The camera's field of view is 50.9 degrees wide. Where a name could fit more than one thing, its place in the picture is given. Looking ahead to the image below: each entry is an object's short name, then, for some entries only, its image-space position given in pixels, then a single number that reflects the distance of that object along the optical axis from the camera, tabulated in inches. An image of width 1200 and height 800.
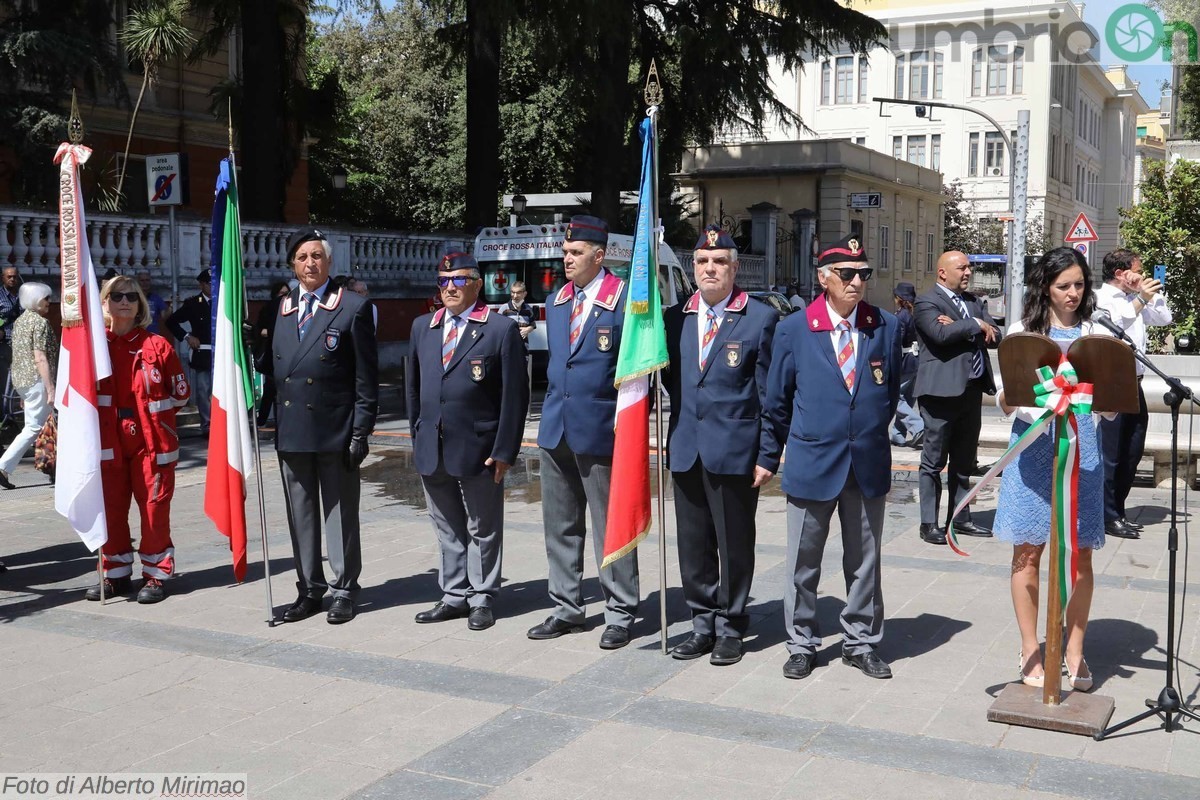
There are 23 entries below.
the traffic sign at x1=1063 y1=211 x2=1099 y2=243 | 898.1
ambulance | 812.6
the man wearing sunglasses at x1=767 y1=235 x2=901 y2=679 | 217.3
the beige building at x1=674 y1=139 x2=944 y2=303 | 1606.8
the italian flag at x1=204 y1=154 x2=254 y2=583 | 267.3
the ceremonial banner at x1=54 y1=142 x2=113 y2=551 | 272.4
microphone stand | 184.4
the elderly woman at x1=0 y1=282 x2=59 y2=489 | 326.3
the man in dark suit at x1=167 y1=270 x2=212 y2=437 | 561.9
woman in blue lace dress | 202.4
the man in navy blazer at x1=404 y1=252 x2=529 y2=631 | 253.4
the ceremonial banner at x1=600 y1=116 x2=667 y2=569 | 231.0
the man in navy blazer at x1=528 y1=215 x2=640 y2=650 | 241.9
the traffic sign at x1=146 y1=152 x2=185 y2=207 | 596.7
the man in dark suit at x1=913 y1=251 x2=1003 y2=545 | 334.3
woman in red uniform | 280.5
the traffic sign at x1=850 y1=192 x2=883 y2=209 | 1482.5
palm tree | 788.0
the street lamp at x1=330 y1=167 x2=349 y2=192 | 1184.8
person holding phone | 334.6
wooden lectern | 189.2
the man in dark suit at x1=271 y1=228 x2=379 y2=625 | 258.4
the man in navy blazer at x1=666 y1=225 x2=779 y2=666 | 226.2
